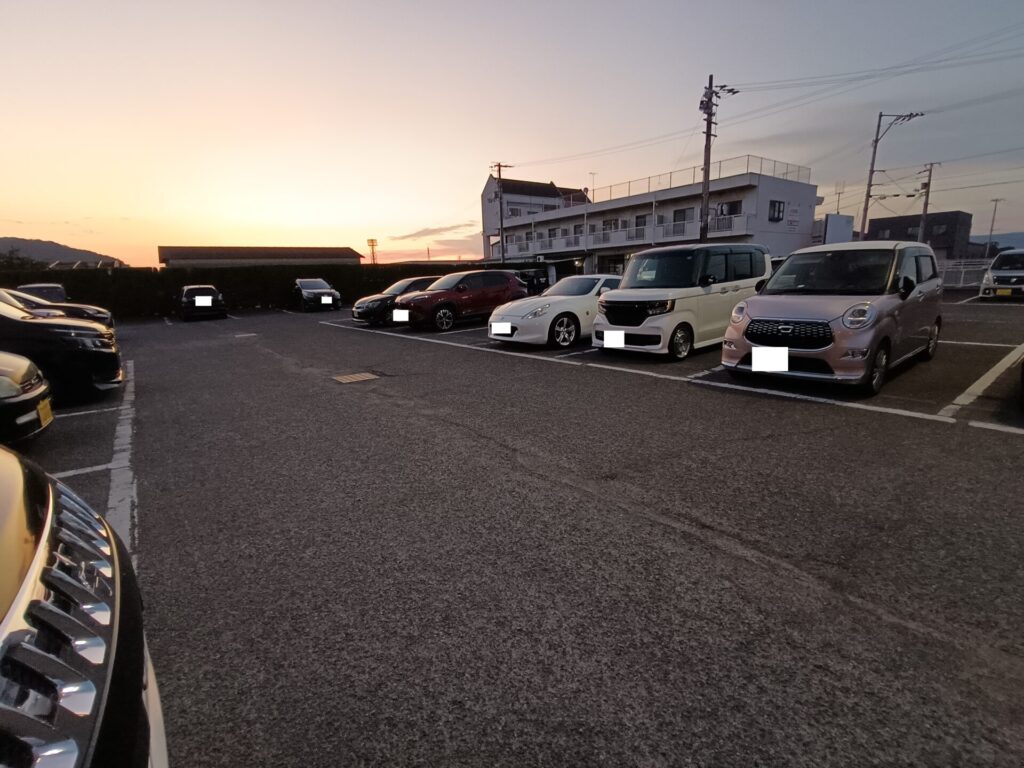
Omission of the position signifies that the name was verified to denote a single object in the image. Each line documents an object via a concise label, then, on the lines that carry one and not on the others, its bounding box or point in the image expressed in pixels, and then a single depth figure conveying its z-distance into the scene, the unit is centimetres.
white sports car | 941
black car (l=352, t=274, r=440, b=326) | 1442
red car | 1295
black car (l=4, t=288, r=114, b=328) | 1067
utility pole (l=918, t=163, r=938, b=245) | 4216
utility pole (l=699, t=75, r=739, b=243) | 2128
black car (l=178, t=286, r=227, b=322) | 1970
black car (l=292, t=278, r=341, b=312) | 2170
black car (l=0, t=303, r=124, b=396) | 592
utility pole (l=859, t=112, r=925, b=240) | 3122
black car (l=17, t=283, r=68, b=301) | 1579
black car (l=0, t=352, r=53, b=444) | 388
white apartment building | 3121
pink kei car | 538
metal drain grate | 743
